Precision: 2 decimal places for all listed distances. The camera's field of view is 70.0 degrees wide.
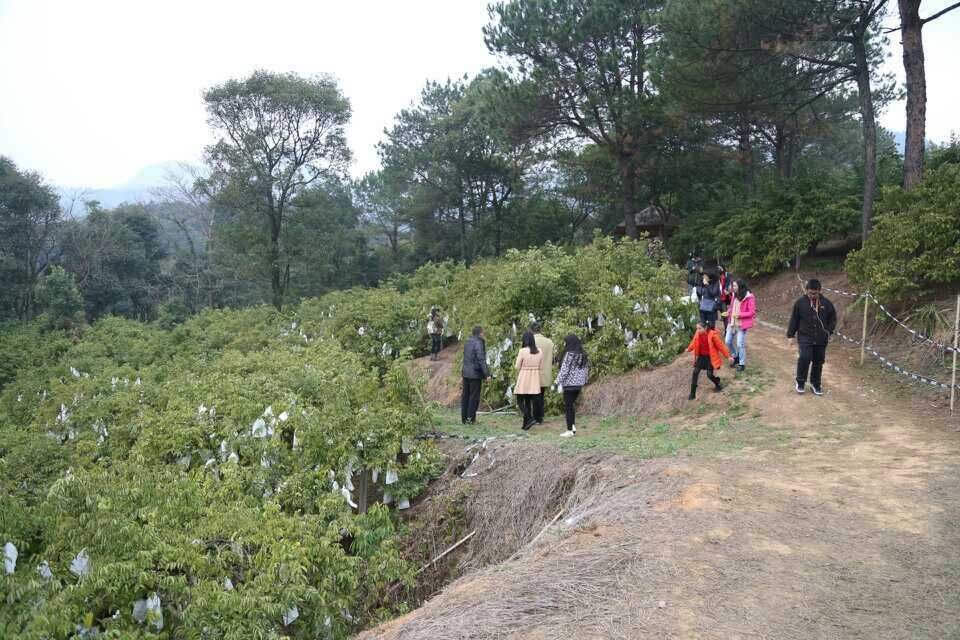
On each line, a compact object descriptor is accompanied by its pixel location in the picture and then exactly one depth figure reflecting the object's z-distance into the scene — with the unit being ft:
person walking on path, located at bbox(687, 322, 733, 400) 32.14
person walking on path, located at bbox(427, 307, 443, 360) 58.29
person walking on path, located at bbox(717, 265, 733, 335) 39.74
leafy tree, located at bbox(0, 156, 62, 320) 110.42
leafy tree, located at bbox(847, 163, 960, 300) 35.14
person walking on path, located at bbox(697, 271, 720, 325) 38.06
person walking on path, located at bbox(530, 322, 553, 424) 33.71
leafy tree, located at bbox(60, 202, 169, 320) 121.80
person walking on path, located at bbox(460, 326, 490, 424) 34.76
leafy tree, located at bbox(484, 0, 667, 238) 73.20
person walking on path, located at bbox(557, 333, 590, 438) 30.50
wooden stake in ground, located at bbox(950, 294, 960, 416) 26.12
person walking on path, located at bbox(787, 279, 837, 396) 29.45
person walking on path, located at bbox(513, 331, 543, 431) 33.04
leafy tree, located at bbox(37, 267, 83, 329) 104.12
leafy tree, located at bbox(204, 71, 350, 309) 102.32
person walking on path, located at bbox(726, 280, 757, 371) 33.88
